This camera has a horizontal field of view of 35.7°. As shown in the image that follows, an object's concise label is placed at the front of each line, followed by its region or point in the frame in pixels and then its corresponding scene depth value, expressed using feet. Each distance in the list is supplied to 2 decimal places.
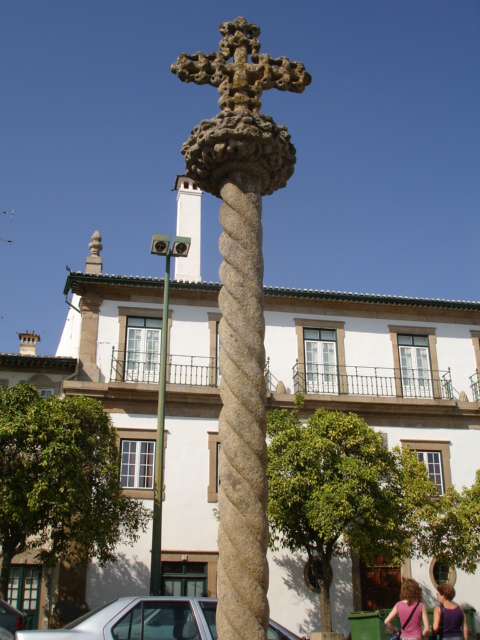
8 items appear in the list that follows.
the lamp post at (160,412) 37.55
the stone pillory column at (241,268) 17.08
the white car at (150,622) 20.70
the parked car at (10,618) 38.79
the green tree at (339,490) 48.91
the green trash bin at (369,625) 41.57
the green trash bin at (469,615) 43.62
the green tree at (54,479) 44.50
